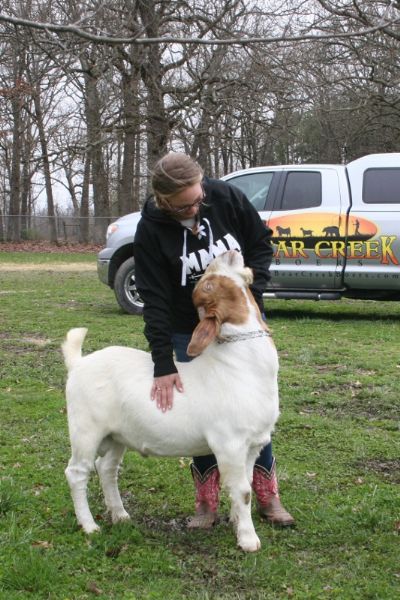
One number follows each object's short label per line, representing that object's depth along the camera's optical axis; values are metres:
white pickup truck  9.62
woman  3.29
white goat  3.23
